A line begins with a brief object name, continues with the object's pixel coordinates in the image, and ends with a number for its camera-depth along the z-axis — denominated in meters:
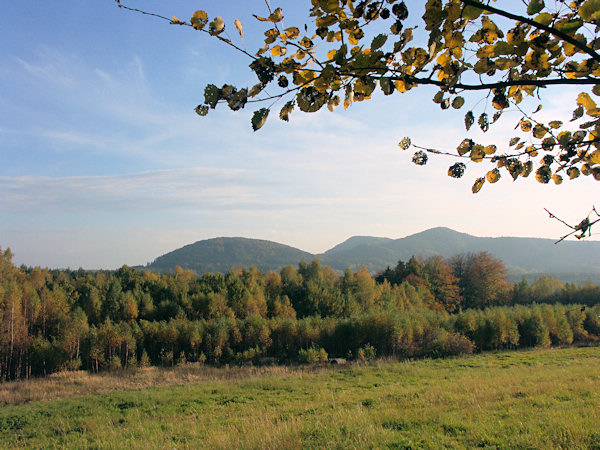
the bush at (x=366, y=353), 30.18
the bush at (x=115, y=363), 31.89
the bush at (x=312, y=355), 30.82
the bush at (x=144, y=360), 33.08
